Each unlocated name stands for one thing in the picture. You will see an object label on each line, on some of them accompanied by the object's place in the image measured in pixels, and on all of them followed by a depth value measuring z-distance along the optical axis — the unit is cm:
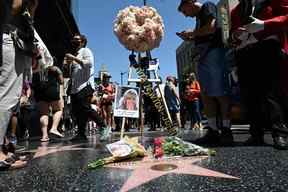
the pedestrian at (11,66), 175
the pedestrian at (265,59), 211
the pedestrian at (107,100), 659
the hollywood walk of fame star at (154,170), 137
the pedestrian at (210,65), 250
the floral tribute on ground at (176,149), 188
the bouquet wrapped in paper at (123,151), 176
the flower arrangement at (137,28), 298
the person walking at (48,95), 426
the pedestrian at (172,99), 662
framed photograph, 300
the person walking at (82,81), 367
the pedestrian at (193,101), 631
